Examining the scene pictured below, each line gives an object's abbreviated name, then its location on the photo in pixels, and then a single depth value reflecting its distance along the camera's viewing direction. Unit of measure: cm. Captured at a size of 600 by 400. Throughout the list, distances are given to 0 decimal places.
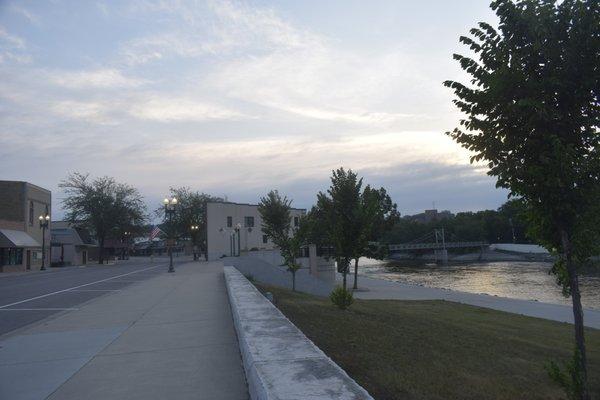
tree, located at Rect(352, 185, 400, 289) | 2269
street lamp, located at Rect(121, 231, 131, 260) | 7024
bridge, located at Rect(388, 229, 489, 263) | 13112
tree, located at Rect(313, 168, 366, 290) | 2284
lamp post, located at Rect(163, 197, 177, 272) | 3088
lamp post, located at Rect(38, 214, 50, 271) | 4597
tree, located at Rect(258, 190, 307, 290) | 2792
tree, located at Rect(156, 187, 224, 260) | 8031
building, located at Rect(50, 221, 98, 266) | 6381
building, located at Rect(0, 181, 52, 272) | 4350
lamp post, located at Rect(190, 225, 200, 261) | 7082
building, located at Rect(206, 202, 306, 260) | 5825
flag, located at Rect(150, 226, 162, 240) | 4647
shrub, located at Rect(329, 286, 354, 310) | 1355
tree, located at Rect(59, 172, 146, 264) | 6436
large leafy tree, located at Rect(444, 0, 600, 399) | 646
